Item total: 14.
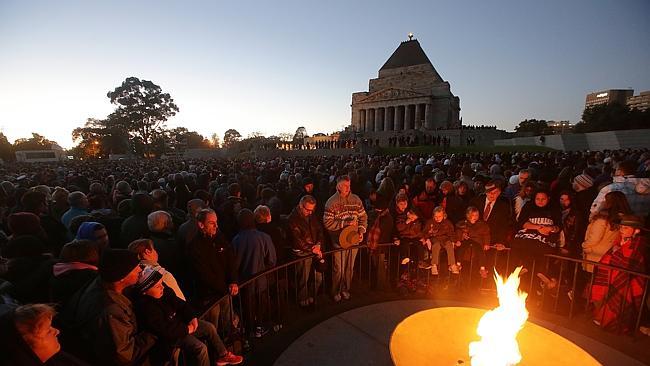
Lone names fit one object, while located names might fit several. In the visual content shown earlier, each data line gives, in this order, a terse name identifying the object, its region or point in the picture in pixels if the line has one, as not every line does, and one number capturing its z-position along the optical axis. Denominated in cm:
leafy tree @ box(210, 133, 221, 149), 12185
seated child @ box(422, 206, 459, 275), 555
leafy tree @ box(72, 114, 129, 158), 5625
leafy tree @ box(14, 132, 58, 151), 6959
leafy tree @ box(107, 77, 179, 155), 5797
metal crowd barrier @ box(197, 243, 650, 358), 453
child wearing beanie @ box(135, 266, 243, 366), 263
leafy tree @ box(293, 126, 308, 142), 12231
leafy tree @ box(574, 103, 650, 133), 4206
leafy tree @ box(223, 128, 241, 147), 13500
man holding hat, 538
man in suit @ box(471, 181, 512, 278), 550
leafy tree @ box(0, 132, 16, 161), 5961
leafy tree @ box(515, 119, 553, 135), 6644
